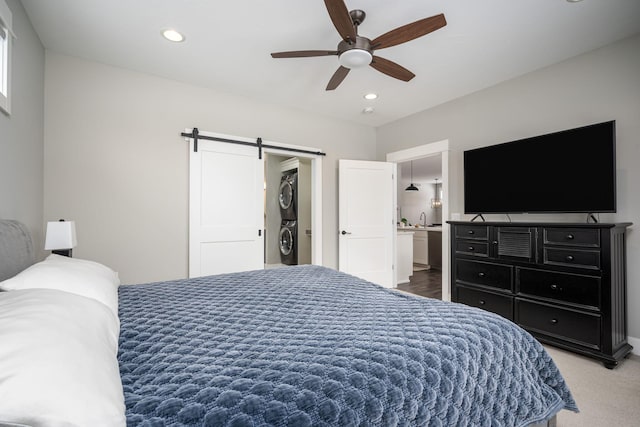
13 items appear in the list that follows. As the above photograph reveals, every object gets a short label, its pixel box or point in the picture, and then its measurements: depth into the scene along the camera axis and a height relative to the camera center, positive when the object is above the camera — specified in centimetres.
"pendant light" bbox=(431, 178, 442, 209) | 1102 +44
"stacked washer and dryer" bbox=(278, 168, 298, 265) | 601 -4
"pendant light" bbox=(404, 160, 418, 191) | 936 +85
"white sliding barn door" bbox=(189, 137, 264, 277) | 350 +8
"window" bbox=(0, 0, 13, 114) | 187 +106
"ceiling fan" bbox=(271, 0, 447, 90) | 188 +125
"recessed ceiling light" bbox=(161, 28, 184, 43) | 251 +155
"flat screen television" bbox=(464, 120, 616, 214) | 247 +40
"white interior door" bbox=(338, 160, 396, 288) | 451 -8
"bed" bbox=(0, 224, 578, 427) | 71 -44
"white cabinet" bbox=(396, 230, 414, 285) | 522 -74
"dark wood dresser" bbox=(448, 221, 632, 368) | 233 -59
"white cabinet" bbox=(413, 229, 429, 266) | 692 -75
